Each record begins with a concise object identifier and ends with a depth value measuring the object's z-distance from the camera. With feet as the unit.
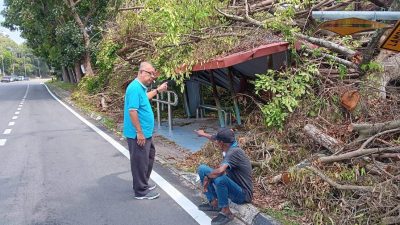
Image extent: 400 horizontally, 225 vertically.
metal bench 32.45
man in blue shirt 17.88
